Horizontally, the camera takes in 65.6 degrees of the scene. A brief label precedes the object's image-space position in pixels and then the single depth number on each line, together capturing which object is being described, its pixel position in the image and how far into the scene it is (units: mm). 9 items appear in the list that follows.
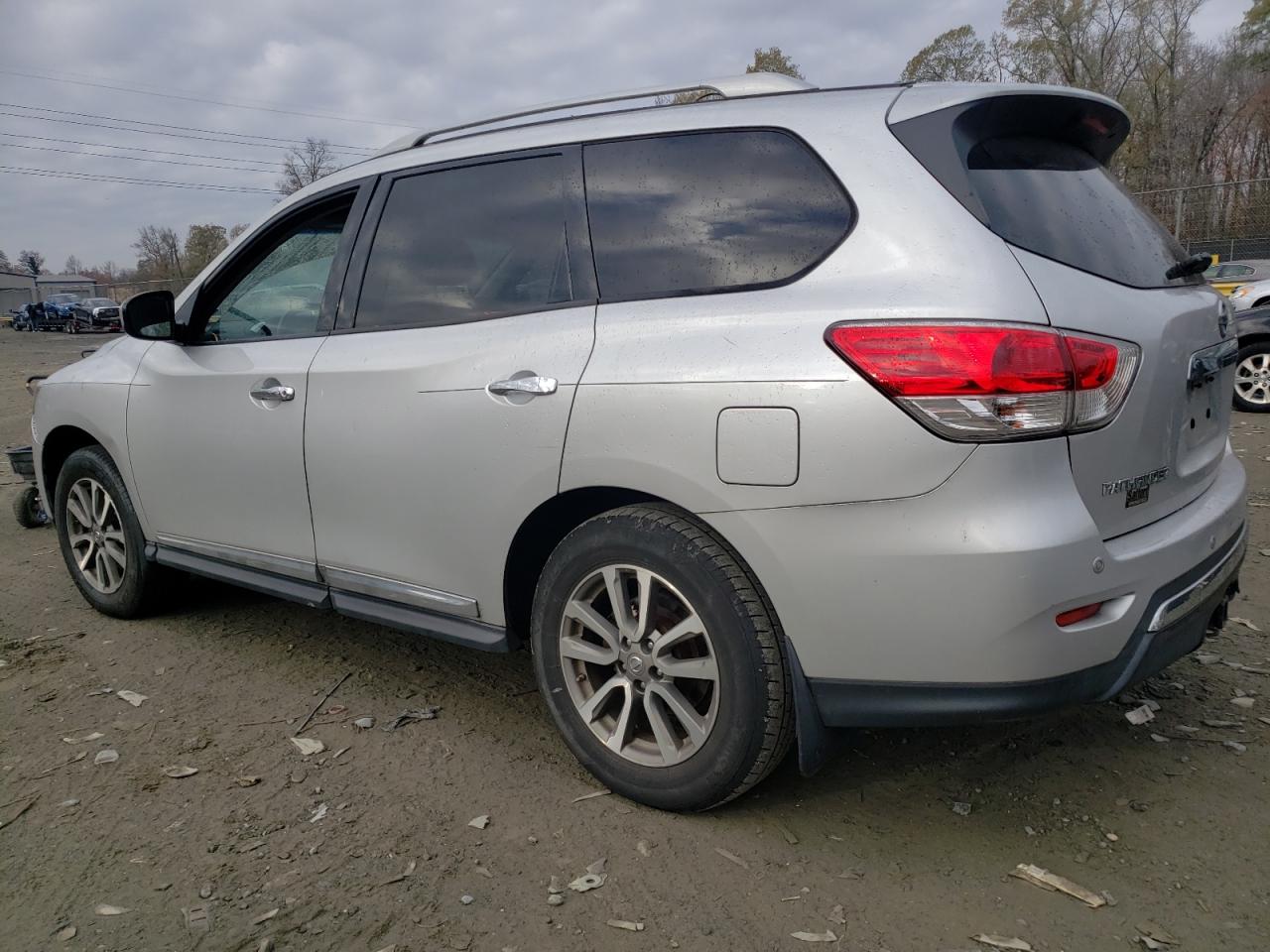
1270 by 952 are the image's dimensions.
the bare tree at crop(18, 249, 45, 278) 84250
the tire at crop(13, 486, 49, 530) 6633
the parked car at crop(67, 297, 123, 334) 42906
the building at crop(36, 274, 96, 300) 60656
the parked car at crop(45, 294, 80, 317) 44531
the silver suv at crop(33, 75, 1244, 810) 2180
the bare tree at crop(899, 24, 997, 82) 42897
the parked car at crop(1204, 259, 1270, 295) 15344
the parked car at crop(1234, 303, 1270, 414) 9227
